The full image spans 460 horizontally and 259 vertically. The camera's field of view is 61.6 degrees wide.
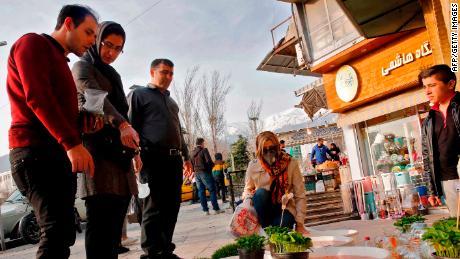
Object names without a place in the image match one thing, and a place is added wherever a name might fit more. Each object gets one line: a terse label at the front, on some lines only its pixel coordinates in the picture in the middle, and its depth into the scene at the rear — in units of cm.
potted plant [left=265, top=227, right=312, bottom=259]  205
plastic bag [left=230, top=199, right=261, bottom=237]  413
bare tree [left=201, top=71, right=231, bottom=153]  3102
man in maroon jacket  196
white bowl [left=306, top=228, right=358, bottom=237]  373
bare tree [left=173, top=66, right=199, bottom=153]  3012
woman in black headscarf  254
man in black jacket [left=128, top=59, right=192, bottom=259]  365
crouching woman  441
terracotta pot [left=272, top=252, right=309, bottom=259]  203
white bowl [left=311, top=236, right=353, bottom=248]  308
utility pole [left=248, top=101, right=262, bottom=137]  3934
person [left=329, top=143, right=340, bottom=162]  1468
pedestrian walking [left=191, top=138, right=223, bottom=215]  1113
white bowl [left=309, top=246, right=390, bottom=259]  241
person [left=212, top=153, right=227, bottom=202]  1469
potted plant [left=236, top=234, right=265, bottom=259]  227
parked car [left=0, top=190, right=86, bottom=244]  959
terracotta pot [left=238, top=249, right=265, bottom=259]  226
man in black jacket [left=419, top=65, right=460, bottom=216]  332
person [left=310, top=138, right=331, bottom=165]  1427
